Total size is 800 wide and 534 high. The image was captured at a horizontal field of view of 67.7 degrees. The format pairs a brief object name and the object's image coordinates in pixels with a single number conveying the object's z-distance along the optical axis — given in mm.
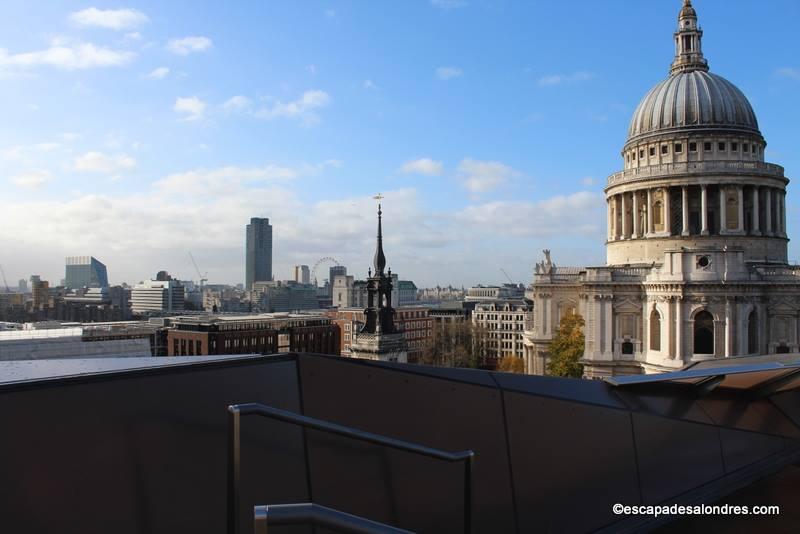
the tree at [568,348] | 52788
